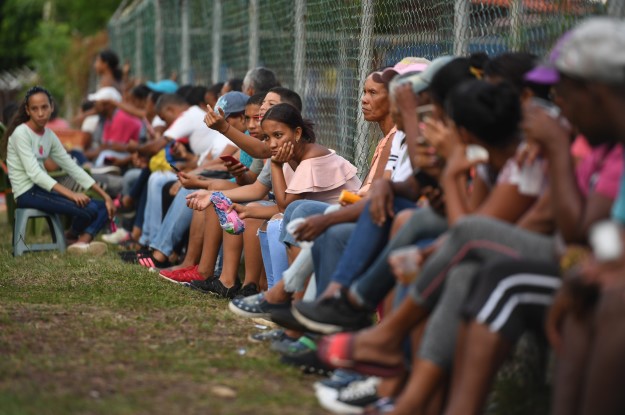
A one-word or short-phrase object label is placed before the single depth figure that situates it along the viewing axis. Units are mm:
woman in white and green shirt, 19109
